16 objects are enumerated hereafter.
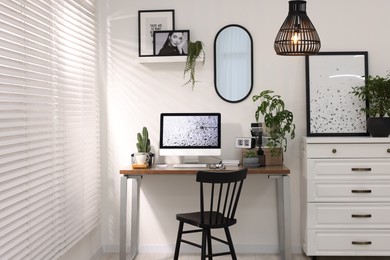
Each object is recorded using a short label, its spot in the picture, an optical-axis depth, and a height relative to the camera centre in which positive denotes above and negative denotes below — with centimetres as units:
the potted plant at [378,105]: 431 +15
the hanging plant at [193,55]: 454 +58
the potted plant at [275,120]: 442 +4
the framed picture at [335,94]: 454 +26
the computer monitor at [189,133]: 448 -6
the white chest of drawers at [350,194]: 428 -53
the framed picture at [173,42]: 461 +70
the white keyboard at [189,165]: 434 -30
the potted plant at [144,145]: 444 -15
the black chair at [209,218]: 368 -64
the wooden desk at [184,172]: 417 -58
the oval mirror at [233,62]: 466 +53
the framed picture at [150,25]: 467 +85
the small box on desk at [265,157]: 439 -25
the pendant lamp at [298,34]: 307 +50
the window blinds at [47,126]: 285 +1
